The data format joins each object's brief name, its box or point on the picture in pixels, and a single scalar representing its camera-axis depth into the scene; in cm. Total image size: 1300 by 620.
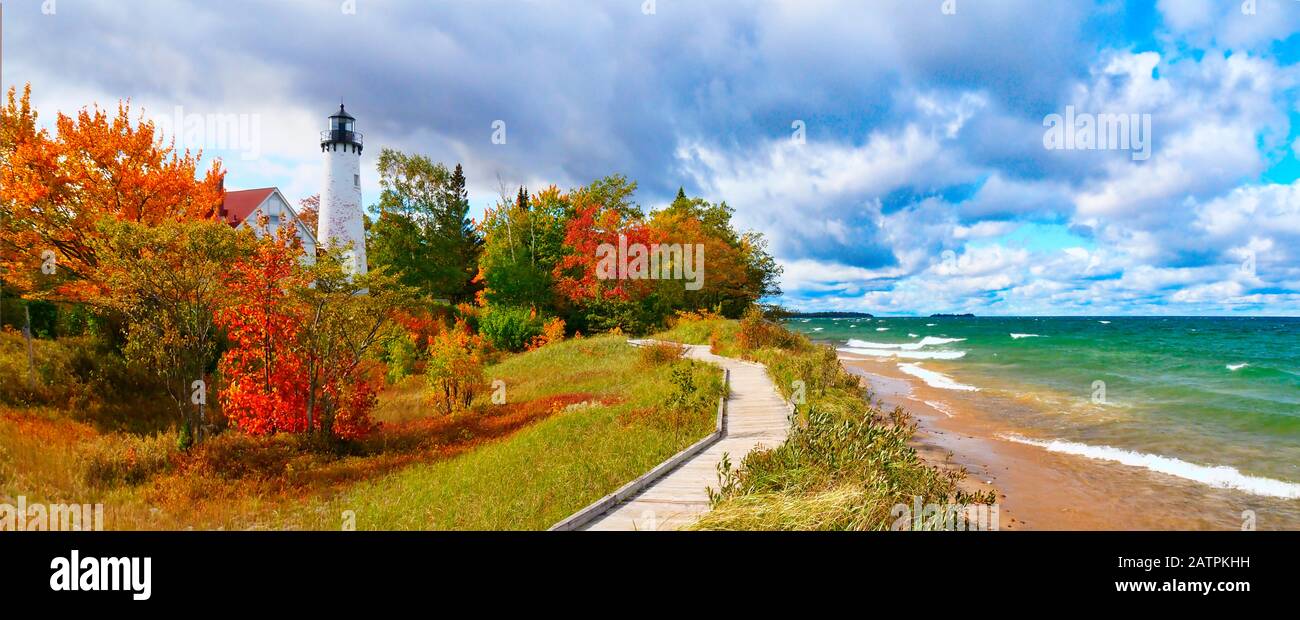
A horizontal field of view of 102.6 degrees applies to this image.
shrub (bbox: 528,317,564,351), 3297
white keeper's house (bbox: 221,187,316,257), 4502
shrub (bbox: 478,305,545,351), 3447
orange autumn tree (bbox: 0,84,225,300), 1647
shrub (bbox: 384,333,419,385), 2503
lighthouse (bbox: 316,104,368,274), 3238
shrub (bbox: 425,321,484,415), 1730
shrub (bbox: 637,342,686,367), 2112
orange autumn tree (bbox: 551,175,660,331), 3544
